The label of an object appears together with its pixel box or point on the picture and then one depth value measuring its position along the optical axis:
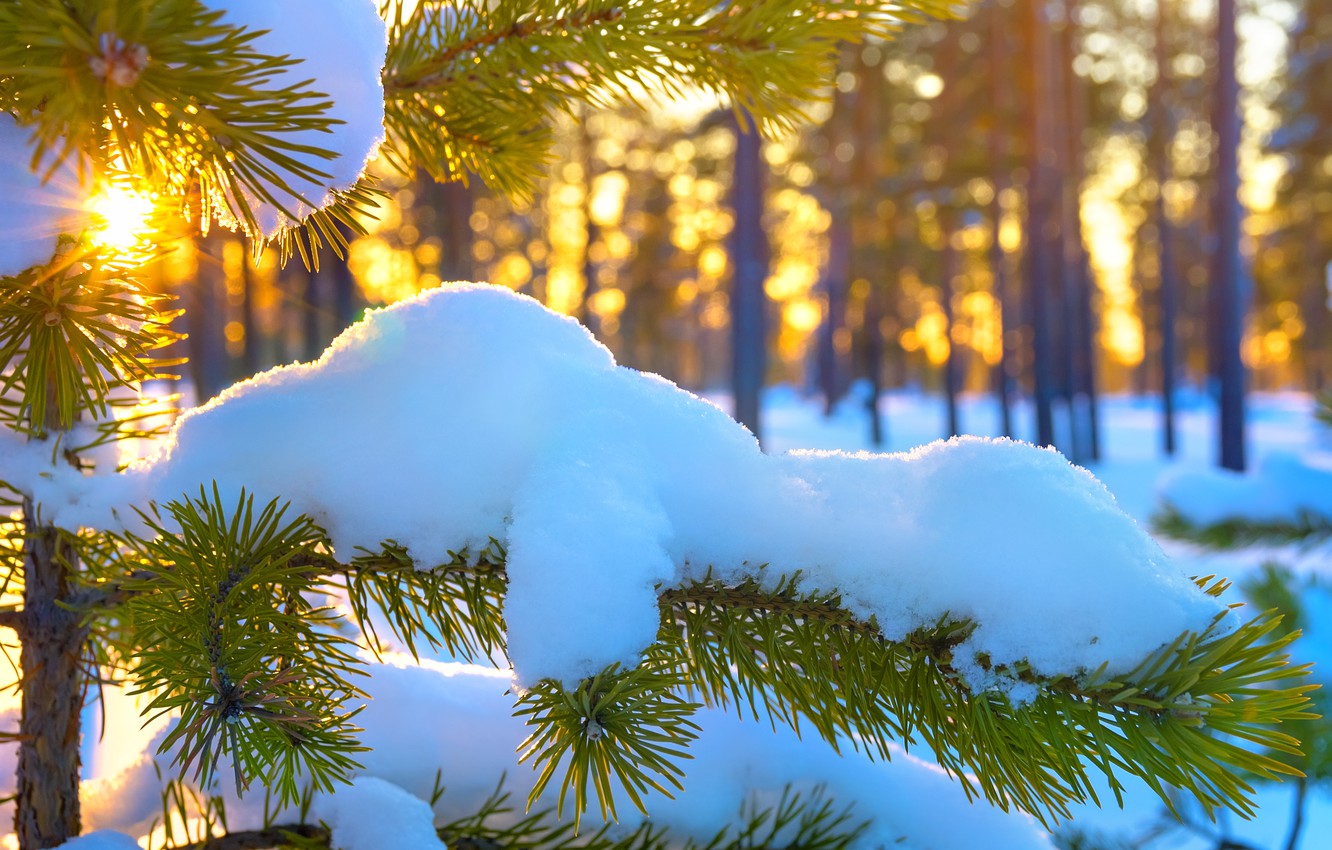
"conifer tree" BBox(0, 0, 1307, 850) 0.69
